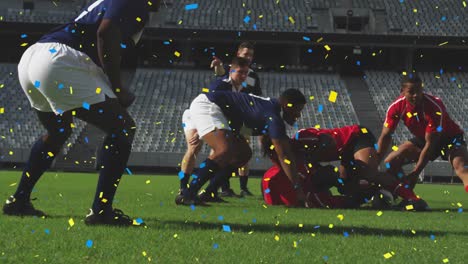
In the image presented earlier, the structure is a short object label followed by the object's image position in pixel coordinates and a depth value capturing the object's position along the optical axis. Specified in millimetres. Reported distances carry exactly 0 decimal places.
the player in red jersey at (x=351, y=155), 6125
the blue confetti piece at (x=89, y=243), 3048
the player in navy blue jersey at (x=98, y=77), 3768
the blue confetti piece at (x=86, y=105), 3784
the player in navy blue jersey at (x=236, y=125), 5399
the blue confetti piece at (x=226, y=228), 3803
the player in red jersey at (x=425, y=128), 6586
